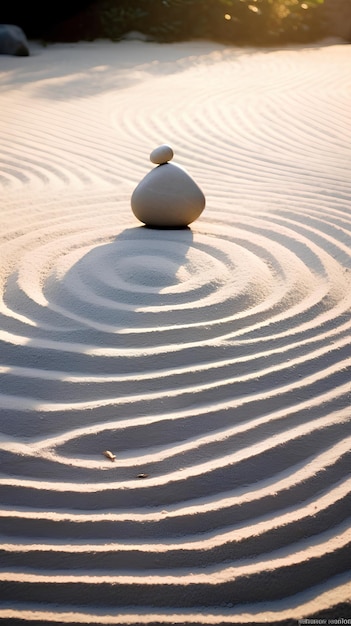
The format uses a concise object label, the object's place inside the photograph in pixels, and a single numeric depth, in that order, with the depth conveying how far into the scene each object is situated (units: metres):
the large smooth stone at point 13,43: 11.50
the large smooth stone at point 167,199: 4.53
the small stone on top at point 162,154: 4.68
